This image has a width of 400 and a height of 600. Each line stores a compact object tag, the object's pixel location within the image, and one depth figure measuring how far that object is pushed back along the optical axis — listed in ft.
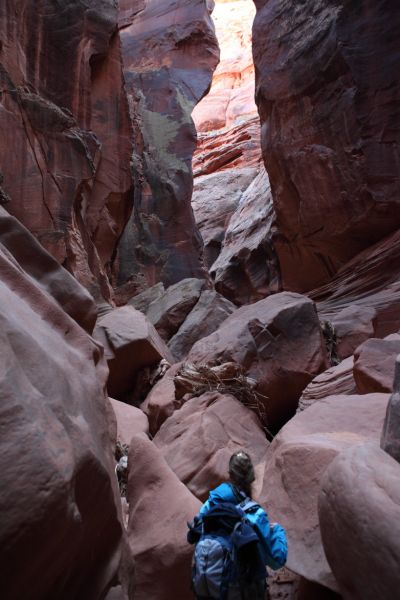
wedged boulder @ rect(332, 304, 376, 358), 30.37
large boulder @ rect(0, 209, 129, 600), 6.50
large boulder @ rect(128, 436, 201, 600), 12.69
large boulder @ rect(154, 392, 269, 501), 17.19
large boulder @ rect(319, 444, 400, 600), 7.93
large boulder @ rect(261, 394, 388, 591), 11.27
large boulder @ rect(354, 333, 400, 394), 17.72
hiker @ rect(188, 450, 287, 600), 9.35
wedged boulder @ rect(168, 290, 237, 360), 39.78
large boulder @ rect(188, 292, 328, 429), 23.08
